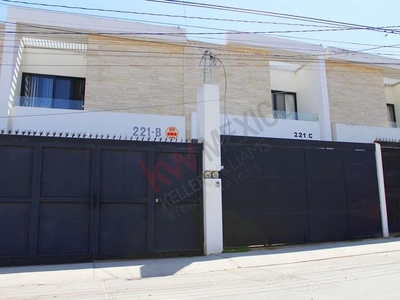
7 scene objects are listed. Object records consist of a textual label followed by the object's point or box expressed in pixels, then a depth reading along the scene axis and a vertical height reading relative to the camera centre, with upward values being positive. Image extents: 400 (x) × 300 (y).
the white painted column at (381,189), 11.48 +0.52
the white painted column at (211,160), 9.16 +1.29
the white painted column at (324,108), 17.89 +5.05
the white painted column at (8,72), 13.88 +5.69
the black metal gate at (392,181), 11.95 +0.82
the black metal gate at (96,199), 8.02 +0.28
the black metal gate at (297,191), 9.81 +0.46
